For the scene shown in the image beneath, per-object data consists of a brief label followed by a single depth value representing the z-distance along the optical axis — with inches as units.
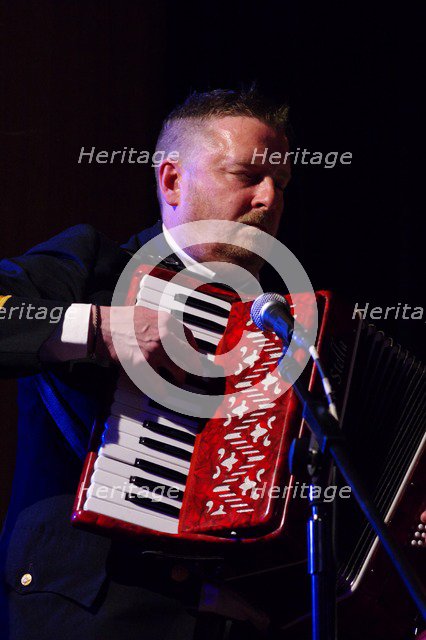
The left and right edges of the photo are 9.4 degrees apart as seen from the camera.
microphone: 111.2
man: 116.7
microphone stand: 106.0
